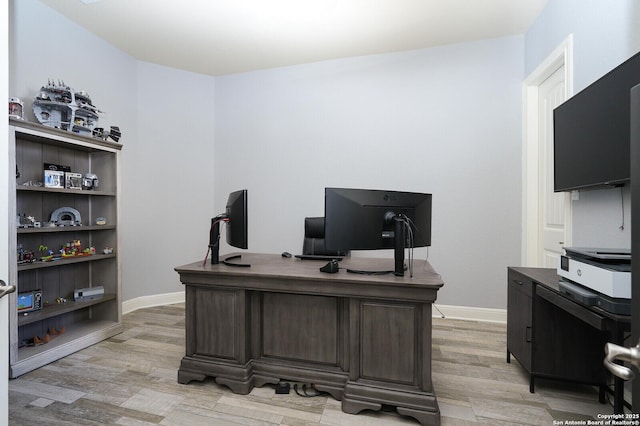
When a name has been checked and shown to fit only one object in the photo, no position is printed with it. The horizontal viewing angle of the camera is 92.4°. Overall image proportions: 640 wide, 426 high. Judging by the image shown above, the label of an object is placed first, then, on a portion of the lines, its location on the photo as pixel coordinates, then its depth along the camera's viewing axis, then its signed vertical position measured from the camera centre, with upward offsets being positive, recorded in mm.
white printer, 1259 -291
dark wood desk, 1708 -736
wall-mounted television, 1630 +494
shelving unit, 2258 -294
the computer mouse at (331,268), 1944 -355
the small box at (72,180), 2677 +288
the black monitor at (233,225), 2074 -86
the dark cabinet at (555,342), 1881 -814
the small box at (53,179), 2533 +286
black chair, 3043 -247
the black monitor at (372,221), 1815 -50
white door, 2651 +241
